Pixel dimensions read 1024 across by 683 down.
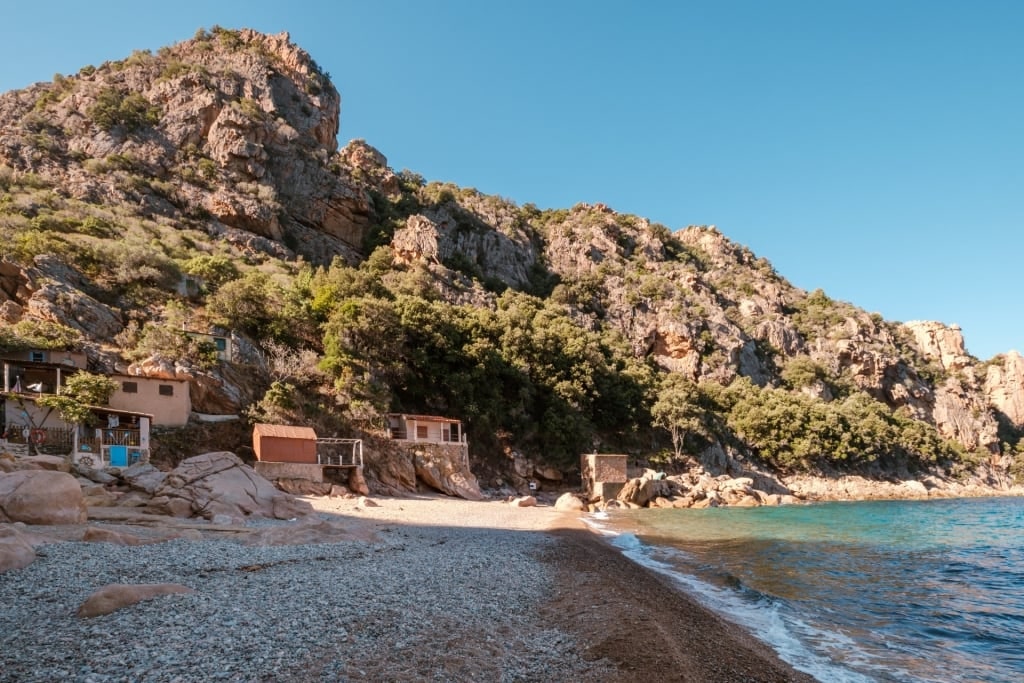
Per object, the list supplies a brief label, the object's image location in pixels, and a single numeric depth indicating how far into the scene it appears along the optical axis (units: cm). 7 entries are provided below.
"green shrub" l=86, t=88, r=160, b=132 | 6450
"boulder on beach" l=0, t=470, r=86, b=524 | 1295
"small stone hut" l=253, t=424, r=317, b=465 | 2781
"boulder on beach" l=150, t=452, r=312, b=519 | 1708
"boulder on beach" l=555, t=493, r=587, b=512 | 3369
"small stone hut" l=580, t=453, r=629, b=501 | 4231
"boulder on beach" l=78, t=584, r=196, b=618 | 687
